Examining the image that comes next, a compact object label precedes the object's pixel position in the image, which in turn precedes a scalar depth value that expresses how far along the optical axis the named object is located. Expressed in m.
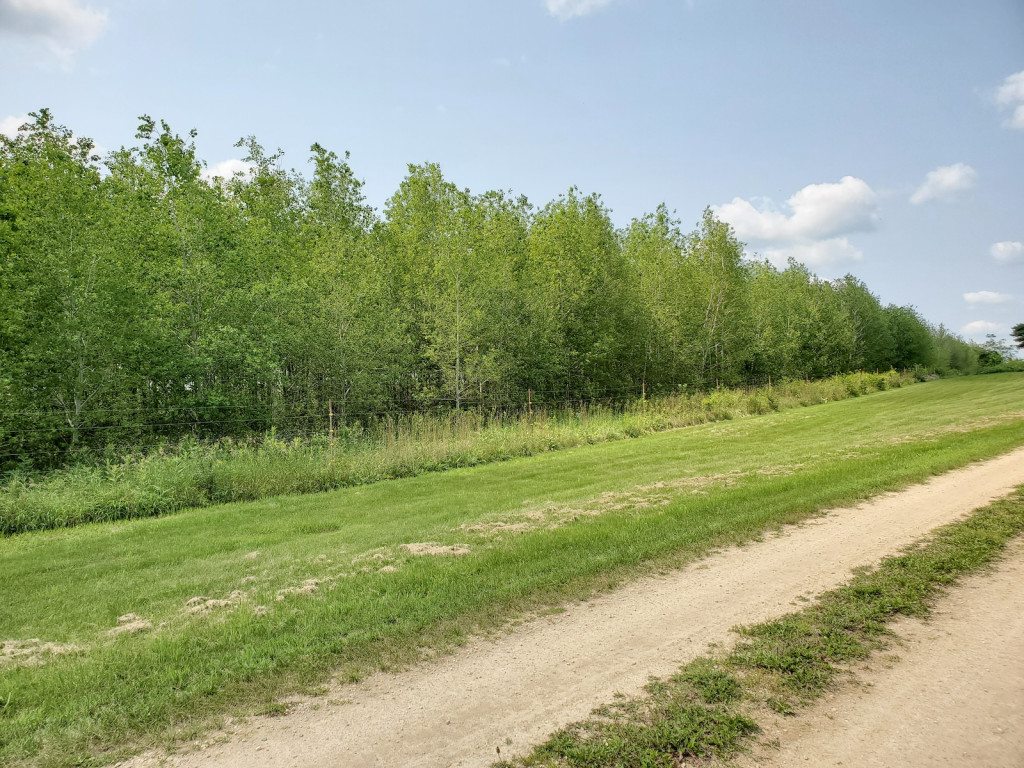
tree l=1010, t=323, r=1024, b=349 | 80.56
